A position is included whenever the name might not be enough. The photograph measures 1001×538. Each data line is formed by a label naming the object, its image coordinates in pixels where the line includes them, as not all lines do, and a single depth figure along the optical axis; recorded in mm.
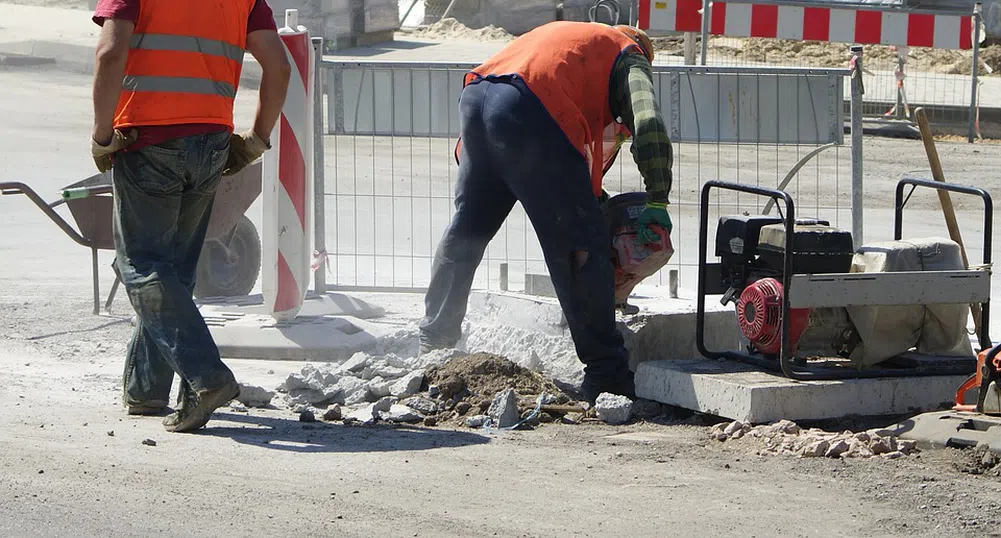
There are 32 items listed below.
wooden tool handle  14052
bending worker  11719
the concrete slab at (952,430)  10469
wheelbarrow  15969
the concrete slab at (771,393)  11266
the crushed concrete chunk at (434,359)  12937
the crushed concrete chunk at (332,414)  11531
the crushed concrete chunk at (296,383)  12336
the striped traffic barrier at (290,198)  14930
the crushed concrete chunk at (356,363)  12812
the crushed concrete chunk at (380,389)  12227
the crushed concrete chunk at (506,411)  11430
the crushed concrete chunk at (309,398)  12180
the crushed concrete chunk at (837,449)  10461
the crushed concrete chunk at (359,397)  12187
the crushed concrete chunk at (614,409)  11687
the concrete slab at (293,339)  14602
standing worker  10430
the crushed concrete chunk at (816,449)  10492
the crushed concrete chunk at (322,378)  12411
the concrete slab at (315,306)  16094
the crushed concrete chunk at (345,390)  12242
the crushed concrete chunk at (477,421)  11445
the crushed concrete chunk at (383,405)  11656
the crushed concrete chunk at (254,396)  12039
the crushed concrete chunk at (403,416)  11508
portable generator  11391
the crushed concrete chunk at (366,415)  11430
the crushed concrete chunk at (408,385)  12133
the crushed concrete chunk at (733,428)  11102
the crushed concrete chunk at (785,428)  10977
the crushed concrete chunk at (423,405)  11789
